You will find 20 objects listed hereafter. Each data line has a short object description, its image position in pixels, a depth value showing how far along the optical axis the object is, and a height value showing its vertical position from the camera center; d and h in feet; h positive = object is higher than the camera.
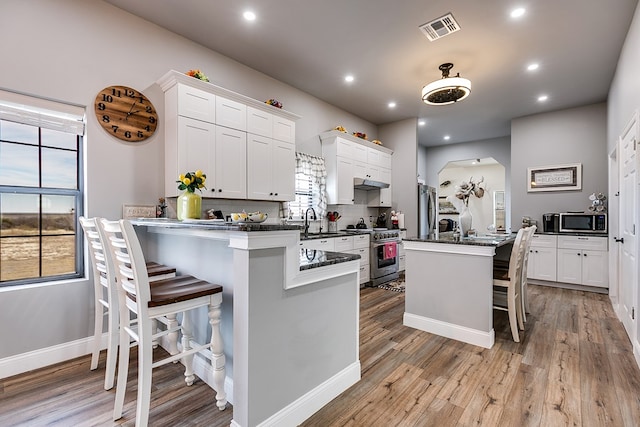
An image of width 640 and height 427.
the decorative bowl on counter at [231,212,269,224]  6.14 -0.04
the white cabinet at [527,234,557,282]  16.39 -2.57
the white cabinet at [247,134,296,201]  11.38 +1.94
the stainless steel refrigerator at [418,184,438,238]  19.71 +0.30
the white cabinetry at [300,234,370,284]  13.07 -1.48
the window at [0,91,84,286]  7.42 +0.74
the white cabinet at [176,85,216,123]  9.32 +3.70
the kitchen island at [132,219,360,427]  4.77 -1.97
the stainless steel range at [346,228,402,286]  15.94 -2.32
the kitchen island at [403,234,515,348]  8.78 -2.39
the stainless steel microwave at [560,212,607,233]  15.12 -0.49
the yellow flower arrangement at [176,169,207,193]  7.38 +0.88
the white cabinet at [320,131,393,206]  15.99 +3.07
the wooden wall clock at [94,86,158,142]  8.59 +3.19
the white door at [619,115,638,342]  8.52 -0.42
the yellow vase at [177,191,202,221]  7.46 +0.24
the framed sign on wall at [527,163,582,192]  16.71 +2.14
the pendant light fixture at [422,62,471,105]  11.13 +4.94
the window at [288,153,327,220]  14.94 +1.50
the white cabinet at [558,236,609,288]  14.89 -2.52
